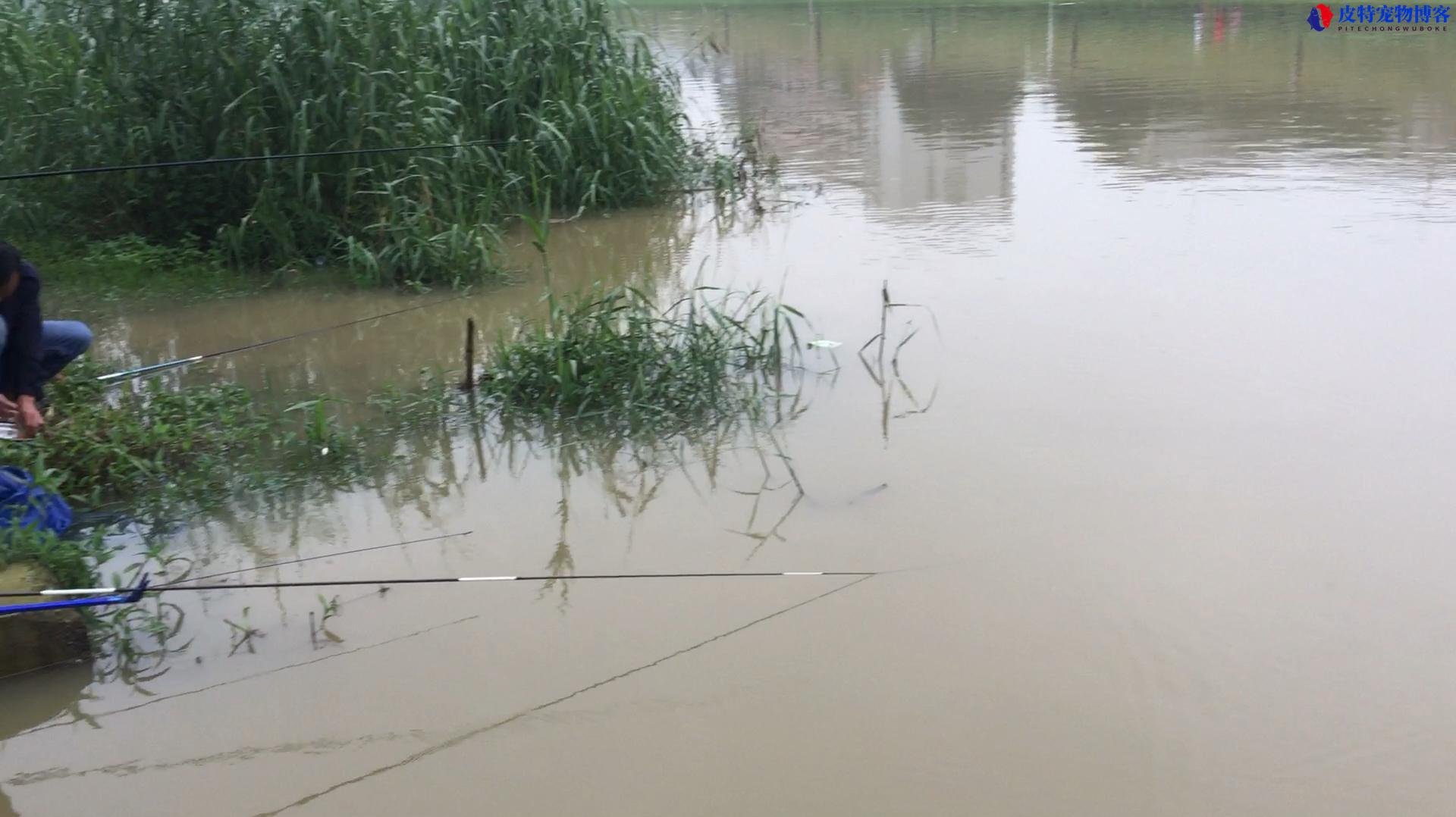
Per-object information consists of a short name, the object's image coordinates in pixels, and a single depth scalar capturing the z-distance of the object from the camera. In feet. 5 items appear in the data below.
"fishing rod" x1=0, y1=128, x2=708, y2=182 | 14.03
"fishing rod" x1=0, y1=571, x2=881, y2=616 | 9.60
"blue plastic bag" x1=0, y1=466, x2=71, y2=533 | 11.32
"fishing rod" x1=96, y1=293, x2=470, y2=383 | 15.35
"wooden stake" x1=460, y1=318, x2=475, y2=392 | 15.76
